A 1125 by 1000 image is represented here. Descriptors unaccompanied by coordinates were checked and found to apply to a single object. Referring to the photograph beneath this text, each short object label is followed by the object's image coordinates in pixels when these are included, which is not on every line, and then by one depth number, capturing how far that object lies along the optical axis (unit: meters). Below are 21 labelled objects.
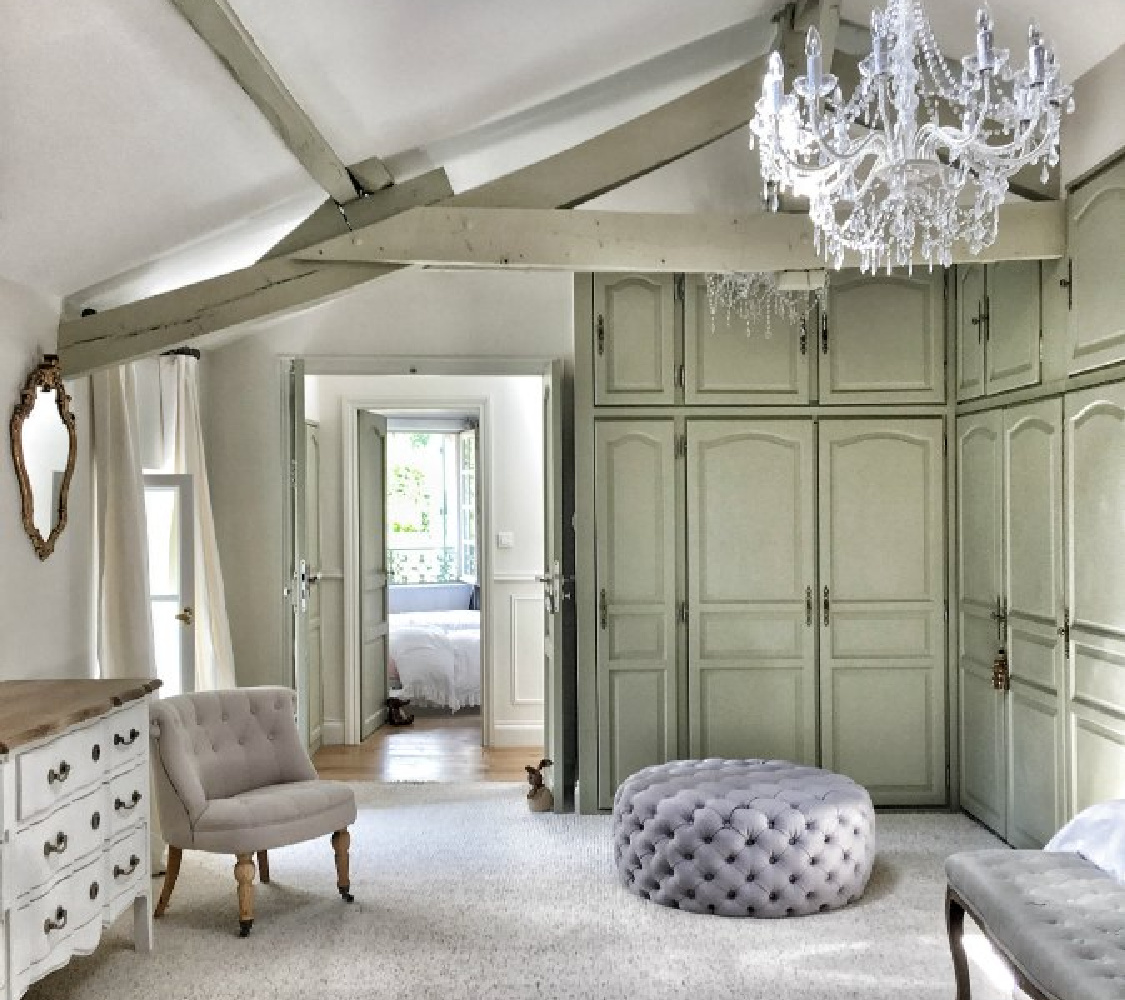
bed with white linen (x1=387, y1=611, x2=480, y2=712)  7.46
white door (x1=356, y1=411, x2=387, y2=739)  6.59
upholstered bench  2.31
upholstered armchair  3.63
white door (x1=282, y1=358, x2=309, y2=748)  5.52
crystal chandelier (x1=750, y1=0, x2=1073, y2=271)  2.48
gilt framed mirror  3.48
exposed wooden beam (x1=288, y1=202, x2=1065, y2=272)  3.79
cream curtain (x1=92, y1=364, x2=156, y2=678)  4.10
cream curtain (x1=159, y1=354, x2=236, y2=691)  5.14
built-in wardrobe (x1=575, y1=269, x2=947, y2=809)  4.98
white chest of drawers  2.57
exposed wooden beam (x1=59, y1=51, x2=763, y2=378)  3.71
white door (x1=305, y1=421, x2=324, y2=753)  6.24
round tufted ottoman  3.74
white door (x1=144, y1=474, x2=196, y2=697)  4.61
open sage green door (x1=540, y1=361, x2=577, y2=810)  5.21
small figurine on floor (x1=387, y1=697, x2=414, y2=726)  7.22
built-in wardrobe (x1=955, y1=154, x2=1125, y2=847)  3.66
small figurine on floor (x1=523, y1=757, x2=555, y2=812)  5.08
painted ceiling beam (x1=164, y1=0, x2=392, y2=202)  2.53
